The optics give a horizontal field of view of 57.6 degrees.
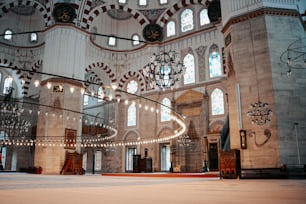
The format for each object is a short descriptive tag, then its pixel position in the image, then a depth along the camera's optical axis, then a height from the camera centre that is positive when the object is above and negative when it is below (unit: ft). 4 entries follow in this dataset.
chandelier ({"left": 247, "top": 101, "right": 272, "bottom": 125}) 28.30 +4.02
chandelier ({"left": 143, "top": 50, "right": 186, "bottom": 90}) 27.20 +8.32
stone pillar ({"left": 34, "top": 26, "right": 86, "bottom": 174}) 47.93 +9.72
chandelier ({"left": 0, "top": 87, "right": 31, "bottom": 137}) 59.06 +6.81
